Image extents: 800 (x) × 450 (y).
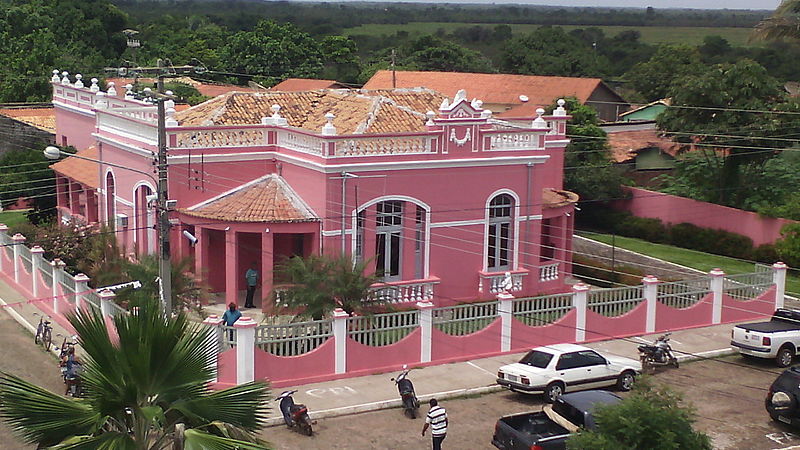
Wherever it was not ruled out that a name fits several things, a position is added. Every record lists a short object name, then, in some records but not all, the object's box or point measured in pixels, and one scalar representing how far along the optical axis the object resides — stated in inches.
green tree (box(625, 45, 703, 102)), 2783.0
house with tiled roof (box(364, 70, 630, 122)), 2192.5
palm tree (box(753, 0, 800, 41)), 1482.5
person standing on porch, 942.4
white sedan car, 740.0
